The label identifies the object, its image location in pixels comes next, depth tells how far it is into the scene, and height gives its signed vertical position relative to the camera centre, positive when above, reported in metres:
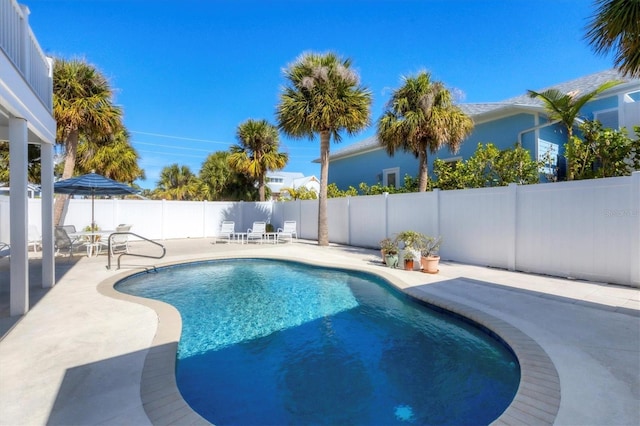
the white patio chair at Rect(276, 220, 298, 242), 15.89 -0.93
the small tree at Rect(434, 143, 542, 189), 9.55 +1.36
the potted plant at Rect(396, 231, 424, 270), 8.69 -0.96
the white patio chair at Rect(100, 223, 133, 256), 11.32 -1.15
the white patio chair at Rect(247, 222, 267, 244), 15.77 -1.06
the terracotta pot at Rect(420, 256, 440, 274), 8.16 -1.38
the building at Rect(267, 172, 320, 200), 49.64 +5.51
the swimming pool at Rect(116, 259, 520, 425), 3.08 -1.94
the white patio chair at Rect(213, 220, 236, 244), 16.02 -1.05
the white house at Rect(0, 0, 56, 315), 4.28 +1.52
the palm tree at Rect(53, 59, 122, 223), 11.77 +4.03
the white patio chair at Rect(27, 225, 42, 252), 11.30 -1.00
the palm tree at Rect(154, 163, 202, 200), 29.14 +2.95
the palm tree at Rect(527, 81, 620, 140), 8.94 +3.11
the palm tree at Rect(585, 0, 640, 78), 4.20 +2.57
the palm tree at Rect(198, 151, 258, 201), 22.95 +2.05
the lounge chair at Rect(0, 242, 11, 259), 7.86 -1.09
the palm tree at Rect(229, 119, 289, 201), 17.92 +3.58
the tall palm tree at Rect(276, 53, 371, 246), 12.42 +4.55
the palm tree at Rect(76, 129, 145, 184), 16.47 +2.80
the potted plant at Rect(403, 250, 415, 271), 8.66 -1.35
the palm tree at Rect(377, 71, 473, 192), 10.67 +3.19
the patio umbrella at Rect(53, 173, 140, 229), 10.06 +0.77
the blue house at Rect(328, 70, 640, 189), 11.07 +3.59
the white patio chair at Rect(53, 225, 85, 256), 10.34 -0.98
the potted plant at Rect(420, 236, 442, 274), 8.18 -1.21
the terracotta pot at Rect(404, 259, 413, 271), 8.66 -1.48
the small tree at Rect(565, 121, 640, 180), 7.75 +1.53
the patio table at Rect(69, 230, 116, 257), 10.83 -1.19
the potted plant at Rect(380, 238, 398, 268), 8.98 -1.22
